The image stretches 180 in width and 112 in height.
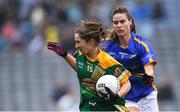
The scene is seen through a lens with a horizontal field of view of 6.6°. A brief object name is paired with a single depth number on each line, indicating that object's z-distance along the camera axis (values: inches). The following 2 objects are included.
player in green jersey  647.7
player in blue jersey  711.9
